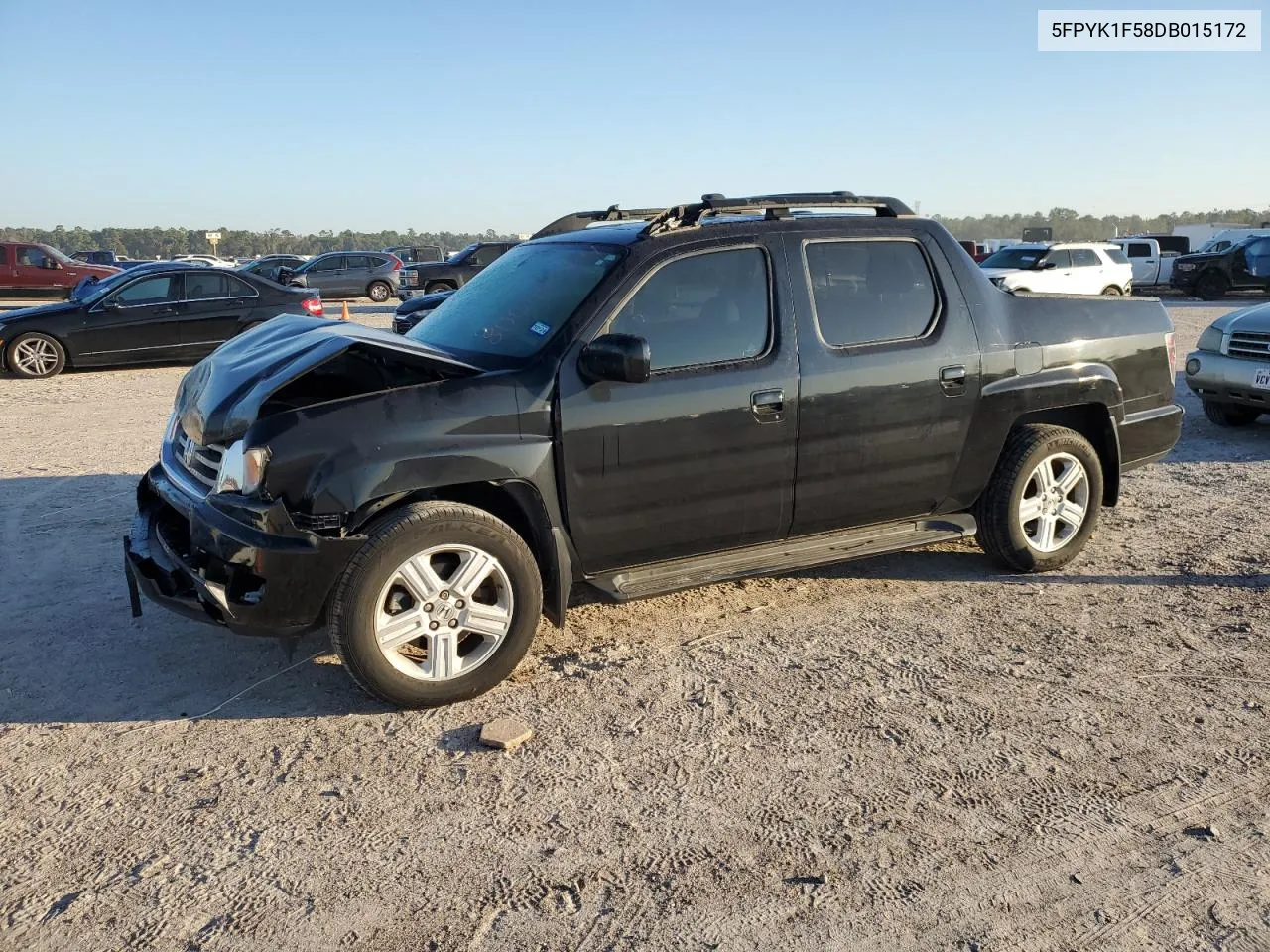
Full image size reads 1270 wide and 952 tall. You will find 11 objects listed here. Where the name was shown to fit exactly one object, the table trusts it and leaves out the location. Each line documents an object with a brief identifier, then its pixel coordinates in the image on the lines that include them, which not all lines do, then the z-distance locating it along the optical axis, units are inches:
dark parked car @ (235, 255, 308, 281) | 1332.6
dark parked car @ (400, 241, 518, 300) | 1030.4
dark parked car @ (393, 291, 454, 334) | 453.4
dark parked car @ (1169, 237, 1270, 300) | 1034.7
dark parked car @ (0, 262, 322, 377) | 536.7
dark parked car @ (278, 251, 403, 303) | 1174.3
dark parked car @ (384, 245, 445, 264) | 1406.3
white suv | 844.0
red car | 975.0
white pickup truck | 1208.8
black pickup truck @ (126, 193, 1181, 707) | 156.3
